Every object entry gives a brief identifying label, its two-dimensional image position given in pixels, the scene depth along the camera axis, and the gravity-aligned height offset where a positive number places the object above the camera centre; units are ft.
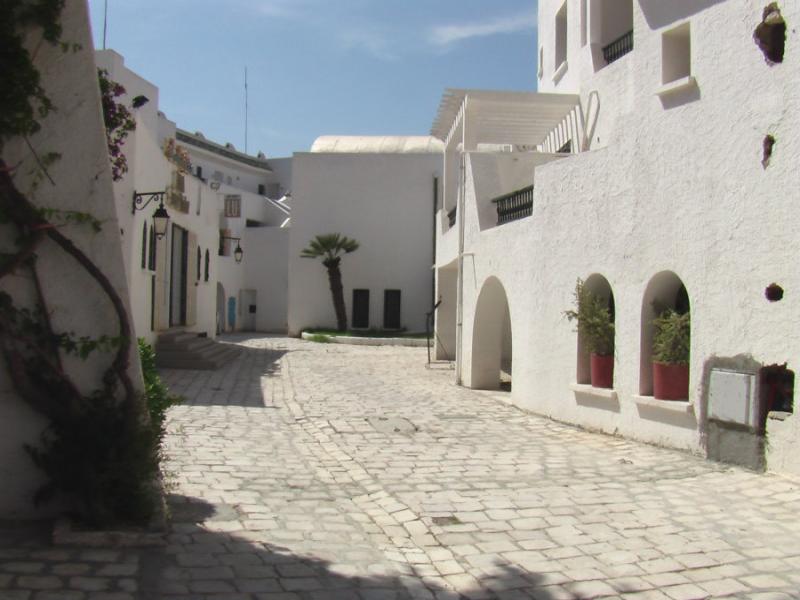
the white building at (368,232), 99.14 +9.02
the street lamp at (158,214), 46.98 +5.08
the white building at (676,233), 22.58 +2.77
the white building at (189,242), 49.42 +5.40
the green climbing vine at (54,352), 15.56 -1.09
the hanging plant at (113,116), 20.10 +4.80
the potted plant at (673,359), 26.53 -1.69
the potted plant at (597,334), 31.01 -1.02
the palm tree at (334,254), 96.73 +6.00
